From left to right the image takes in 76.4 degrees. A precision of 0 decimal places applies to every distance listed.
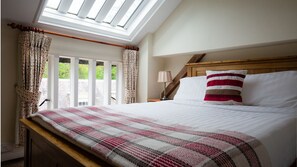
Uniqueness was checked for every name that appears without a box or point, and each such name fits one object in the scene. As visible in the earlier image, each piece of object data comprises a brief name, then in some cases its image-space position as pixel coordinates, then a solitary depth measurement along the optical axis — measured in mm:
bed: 749
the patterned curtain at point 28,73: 2398
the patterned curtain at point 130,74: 3467
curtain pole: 2359
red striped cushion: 1974
